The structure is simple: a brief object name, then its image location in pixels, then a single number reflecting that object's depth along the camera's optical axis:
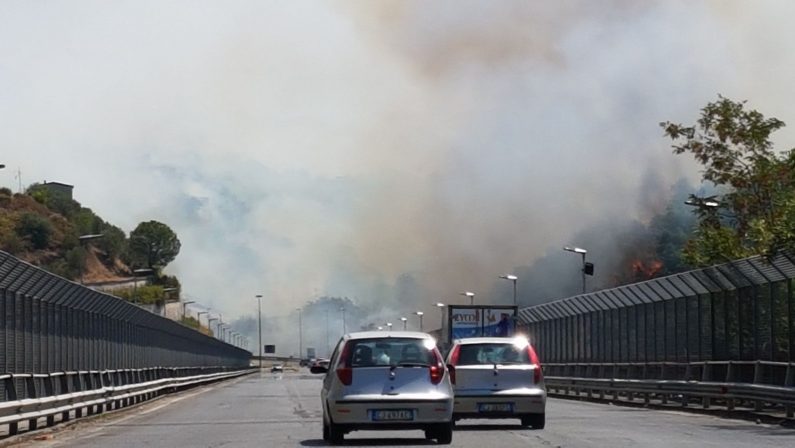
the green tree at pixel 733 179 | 53.19
